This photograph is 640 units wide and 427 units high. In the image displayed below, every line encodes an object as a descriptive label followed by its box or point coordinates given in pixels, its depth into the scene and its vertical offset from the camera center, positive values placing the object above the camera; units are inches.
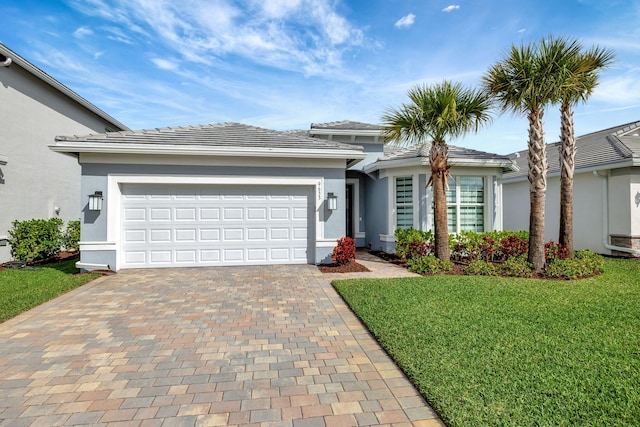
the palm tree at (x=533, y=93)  307.7 +122.8
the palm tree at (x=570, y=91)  304.3 +128.1
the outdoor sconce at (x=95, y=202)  320.2 +14.5
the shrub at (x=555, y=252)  348.5 -43.8
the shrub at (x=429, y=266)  334.3 -55.4
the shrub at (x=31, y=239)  366.0 -27.6
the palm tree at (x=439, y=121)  337.4 +104.3
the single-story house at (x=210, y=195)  332.5 +23.7
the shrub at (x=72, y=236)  451.2 -28.9
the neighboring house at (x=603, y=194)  402.6 +28.5
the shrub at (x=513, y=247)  390.0 -41.0
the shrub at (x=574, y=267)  309.1 -54.1
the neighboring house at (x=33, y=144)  379.2 +94.5
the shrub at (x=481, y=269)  324.8 -57.9
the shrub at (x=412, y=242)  387.2 -35.6
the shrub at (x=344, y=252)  351.3 -41.6
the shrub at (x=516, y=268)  316.8 -55.8
